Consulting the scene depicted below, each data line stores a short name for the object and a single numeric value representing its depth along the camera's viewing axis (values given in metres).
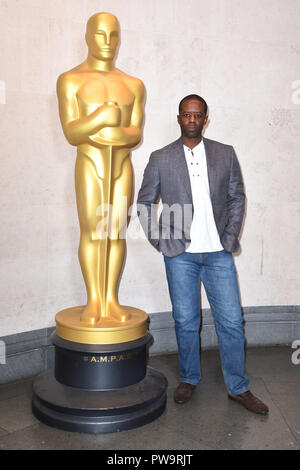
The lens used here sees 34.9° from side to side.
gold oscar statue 2.93
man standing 3.08
